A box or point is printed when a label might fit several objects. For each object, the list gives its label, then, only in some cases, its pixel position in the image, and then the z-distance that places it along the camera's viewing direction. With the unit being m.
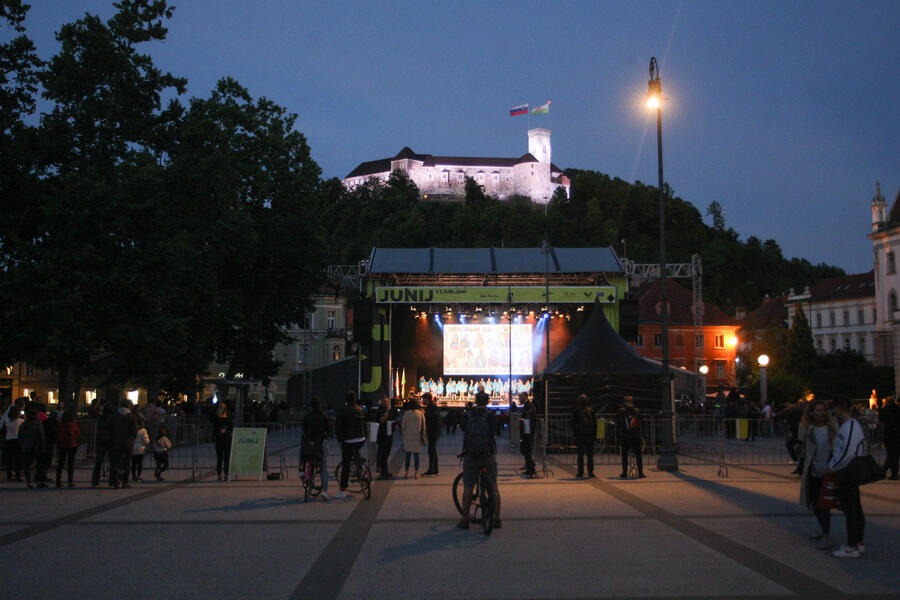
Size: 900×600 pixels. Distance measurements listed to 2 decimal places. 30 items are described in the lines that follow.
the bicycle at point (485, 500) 9.11
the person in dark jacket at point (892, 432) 14.52
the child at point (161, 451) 15.72
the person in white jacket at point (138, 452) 15.30
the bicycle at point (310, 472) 12.16
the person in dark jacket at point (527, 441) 15.55
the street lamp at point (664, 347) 16.41
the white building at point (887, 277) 61.47
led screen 39.81
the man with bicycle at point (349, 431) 12.46
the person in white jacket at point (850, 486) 7.78
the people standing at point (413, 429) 15.43
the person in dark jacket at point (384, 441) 15.61
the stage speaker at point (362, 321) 38.56
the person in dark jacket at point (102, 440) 14.02
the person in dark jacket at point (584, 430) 15.09
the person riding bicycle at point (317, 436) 12.26
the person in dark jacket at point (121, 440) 13.96
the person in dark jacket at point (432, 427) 16.03
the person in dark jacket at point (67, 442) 14.30
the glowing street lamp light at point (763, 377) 25.34
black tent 20.94
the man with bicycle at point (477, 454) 9.36
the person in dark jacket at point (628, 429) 14.77
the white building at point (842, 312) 74.19
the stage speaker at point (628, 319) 36.69
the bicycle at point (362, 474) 12.46
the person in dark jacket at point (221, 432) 15.48
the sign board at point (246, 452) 15.02
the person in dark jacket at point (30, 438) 14.45
